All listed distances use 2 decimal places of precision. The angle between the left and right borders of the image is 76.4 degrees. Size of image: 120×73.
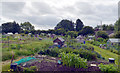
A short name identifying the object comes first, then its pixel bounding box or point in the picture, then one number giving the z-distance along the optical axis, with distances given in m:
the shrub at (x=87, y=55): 4.89
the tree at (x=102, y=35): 18.62
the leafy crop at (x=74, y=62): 3.16
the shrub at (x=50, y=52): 5.25
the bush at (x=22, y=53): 5.06
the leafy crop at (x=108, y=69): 3.11
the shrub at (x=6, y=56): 4.25
